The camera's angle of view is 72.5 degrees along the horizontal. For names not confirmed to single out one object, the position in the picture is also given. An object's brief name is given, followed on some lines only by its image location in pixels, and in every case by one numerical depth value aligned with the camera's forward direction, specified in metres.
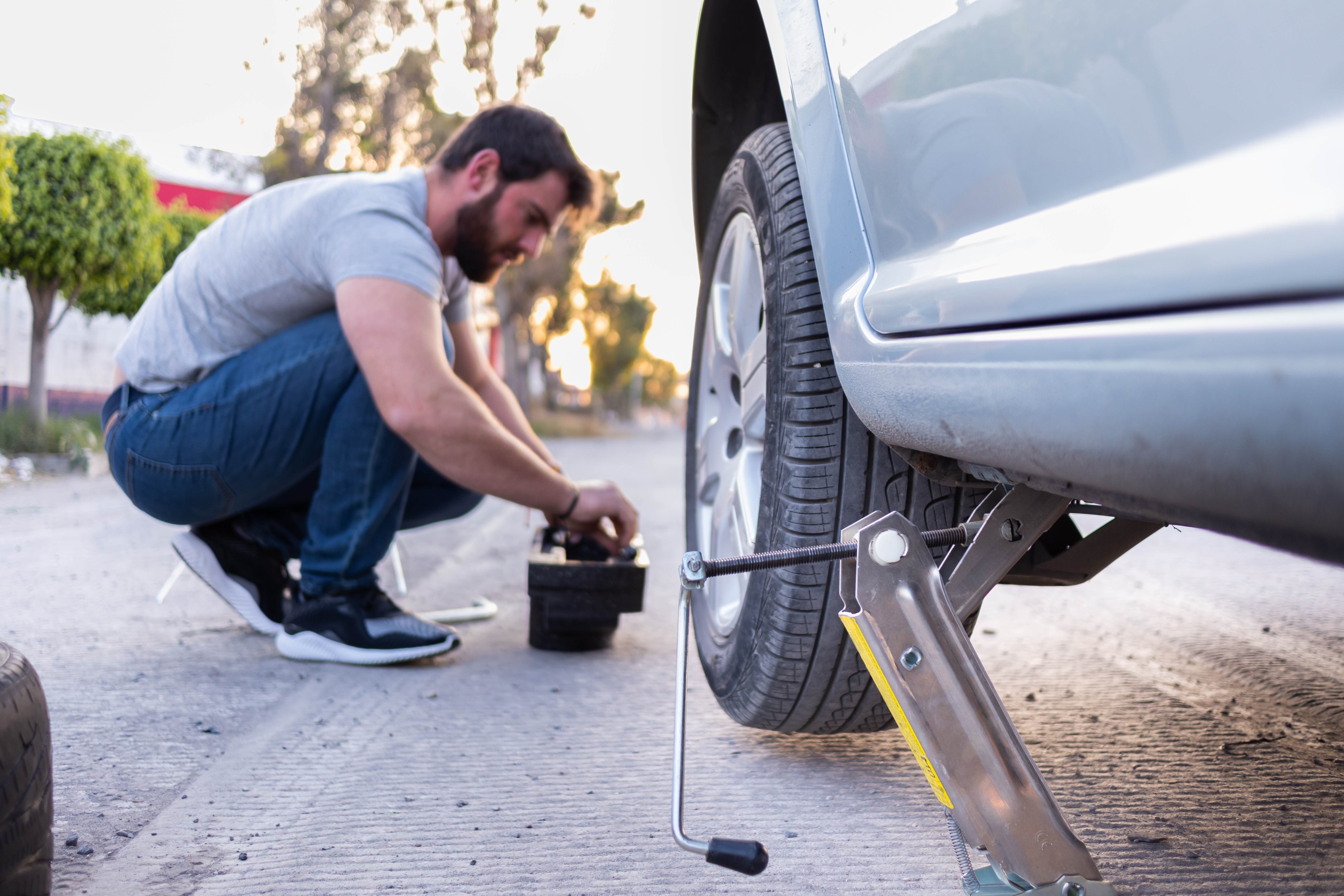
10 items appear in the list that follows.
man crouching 1.95
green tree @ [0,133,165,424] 7.40
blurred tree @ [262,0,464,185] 15.56
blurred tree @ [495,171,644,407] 21.95
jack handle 0.82
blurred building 9.09
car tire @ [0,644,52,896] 0.76
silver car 0.53
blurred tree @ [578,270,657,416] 37.62
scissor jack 0.86
